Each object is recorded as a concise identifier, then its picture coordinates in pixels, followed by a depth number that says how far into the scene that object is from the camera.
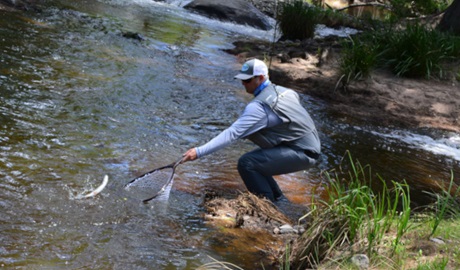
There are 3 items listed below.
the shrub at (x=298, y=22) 16.08
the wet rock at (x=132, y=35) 12.71
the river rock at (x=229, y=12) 19.28
